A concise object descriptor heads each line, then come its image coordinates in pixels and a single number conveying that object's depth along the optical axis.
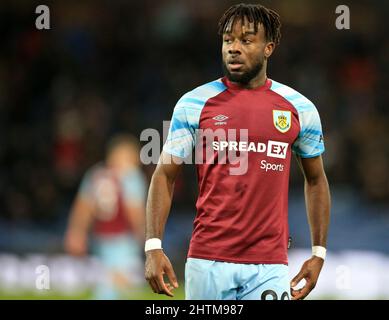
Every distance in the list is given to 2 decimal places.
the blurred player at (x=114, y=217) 20.56
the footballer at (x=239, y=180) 10.16
